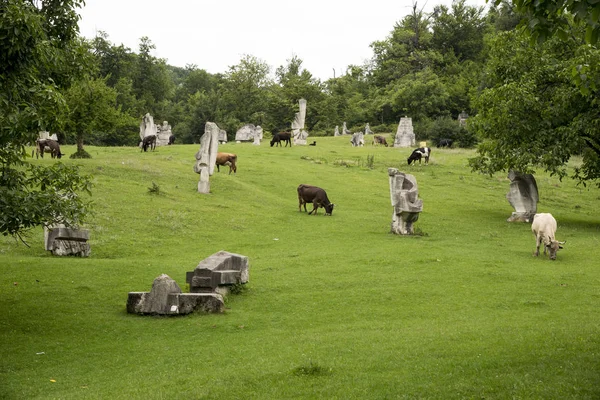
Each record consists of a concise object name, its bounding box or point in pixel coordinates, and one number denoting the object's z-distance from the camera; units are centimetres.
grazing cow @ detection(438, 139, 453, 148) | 6250
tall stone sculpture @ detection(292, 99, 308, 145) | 6425
